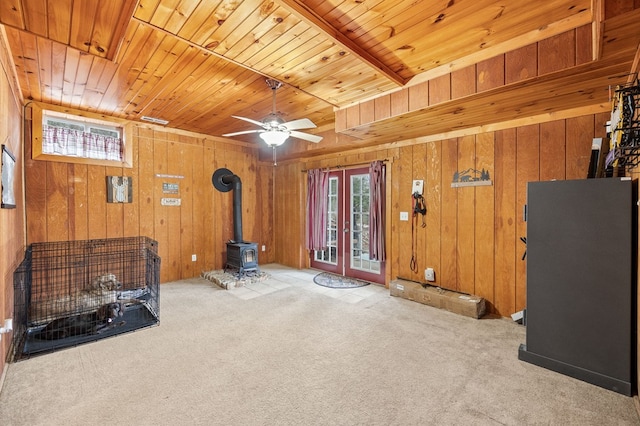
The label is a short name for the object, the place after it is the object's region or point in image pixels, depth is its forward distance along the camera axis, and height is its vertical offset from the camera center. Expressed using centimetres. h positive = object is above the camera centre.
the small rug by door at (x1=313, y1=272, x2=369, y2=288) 475 -122
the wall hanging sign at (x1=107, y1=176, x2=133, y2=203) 433 +33
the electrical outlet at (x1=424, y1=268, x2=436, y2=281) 411 -92
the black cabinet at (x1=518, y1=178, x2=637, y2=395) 212 -56
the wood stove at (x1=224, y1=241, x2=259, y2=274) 498 -81
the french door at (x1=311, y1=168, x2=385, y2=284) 502 -33
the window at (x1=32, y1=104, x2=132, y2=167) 377 +103
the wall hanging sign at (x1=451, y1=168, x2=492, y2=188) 361 +39
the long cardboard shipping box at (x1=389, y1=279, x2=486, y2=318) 346 -113
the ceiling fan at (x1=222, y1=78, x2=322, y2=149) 306 +90
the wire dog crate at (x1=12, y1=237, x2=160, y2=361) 284 -106
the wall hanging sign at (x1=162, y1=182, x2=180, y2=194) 488 +39
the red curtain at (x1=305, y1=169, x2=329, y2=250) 548 +3
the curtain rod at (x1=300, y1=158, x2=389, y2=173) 495 +78
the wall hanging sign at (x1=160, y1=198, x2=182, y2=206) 487 +16
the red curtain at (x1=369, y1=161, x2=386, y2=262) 465 -3
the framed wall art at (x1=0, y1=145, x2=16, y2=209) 227 +28
